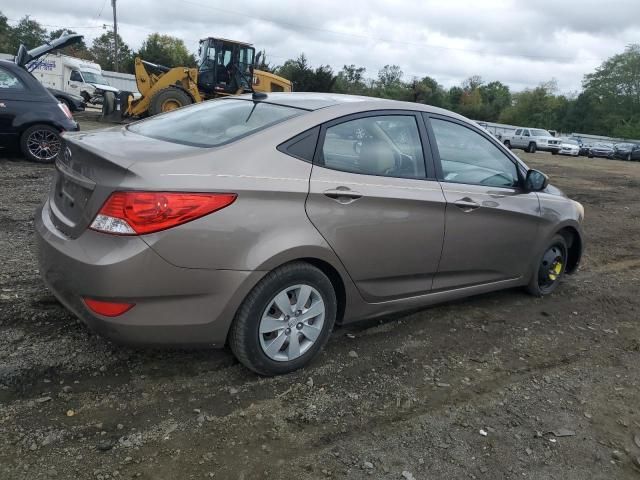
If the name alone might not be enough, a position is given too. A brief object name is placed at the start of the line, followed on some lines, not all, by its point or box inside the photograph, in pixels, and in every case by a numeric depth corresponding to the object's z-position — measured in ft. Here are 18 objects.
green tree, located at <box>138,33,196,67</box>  219.41
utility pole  168.35
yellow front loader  61.26
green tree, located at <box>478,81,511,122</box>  282.97
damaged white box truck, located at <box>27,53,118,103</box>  93.97
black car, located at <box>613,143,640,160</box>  128.77
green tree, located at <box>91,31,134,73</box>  245.55
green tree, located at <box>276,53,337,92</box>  148.66
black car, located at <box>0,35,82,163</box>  28.50
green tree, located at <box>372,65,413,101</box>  266.98
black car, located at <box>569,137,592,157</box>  133.18
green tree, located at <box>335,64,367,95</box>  256.73
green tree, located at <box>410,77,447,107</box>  258.16
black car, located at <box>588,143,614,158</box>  130.21
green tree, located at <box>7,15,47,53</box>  232.53
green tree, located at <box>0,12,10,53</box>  214.16
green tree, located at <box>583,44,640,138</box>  247.91
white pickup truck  119.55
